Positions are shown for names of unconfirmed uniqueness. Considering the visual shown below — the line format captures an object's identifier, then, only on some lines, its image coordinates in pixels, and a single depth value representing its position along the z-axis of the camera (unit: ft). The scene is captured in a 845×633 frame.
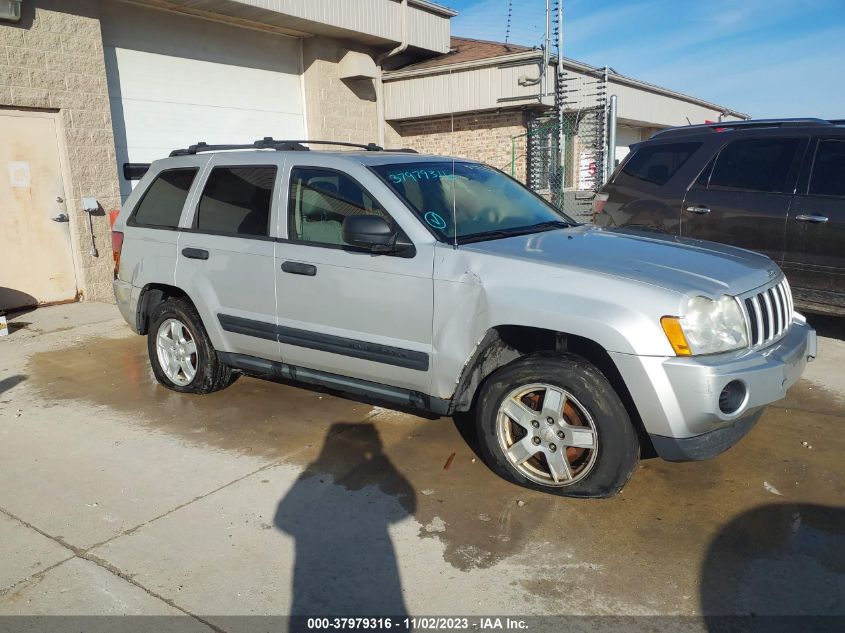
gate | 43.80
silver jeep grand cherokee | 10.73
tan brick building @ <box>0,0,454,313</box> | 28.07
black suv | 19.65
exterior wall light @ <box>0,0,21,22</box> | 26.30
